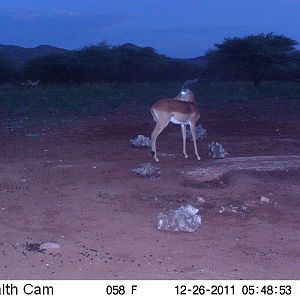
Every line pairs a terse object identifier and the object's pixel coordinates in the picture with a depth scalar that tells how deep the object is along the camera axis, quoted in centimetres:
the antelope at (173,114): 1205
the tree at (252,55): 3603
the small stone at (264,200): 866
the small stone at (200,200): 862
